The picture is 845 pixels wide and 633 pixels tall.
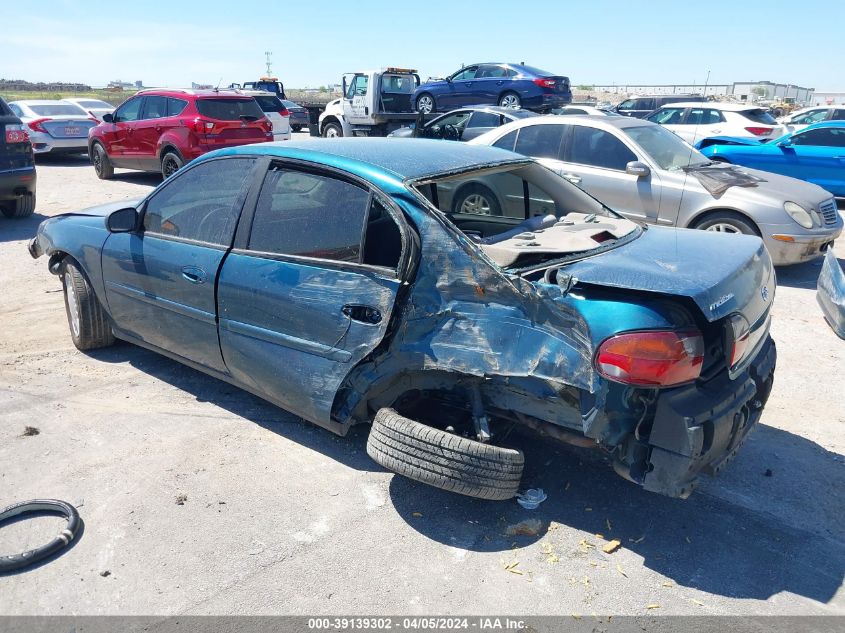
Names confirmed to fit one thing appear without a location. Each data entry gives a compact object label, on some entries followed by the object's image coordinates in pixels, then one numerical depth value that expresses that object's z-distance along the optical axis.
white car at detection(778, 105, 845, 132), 18.56
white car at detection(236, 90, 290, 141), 17.97
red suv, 12.12
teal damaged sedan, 2.76
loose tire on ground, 2.97
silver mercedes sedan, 7.11
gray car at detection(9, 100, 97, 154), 16.27
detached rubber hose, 2.90
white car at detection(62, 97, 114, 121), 18.76
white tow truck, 19.52
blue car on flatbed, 18.20
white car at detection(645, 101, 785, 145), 15.45
